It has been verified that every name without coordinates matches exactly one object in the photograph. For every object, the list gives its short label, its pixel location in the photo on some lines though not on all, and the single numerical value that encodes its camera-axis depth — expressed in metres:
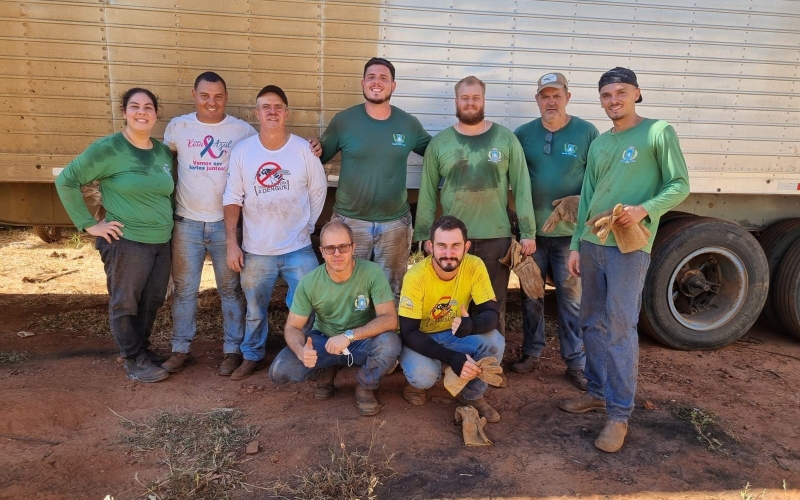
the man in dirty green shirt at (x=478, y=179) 3.65
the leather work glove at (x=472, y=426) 3.07
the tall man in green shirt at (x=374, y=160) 3.71
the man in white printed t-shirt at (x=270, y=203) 3.64
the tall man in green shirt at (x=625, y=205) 2.89
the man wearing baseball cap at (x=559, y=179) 3.79
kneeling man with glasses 3.33
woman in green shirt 3.48
